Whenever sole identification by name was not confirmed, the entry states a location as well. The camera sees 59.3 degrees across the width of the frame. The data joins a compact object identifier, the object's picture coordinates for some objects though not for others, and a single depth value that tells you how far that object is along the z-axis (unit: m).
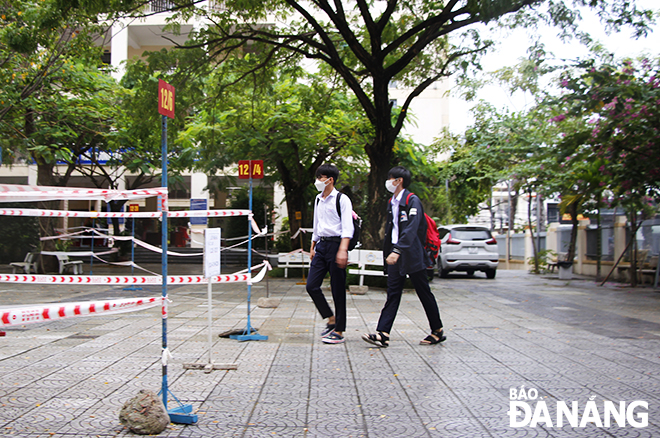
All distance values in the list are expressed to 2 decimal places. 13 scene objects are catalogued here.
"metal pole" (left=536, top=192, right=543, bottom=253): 25.88
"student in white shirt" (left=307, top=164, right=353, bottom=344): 6.61
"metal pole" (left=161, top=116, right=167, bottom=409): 3.80
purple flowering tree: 11.31
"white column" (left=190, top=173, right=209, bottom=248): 33.94
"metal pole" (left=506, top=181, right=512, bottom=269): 32.75
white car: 18.89
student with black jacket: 6.41
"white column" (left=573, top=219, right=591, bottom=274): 20.55
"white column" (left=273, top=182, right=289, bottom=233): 32.84
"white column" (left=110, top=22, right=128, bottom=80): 31.56
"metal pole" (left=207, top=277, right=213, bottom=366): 5.27
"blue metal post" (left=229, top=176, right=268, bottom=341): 6.73
